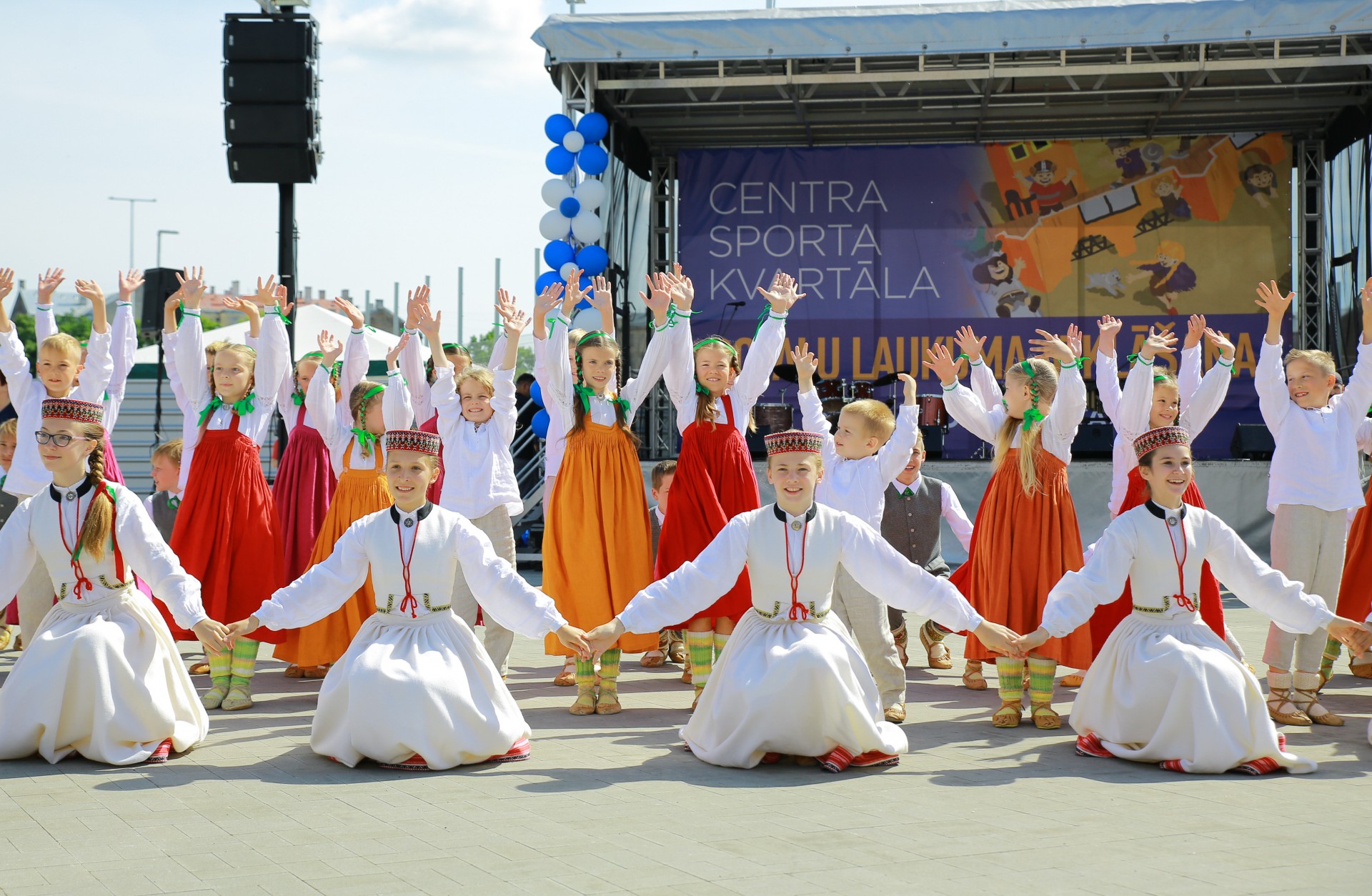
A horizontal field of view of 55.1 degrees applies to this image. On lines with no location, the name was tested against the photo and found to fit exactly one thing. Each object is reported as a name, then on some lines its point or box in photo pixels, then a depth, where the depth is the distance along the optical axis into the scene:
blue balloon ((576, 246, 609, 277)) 12.41
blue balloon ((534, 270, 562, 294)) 12.36
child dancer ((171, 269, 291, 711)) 6.38
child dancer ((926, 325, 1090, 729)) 5.88
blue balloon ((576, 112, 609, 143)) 12.37
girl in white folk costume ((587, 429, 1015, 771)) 4.61
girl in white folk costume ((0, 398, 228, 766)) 4.63
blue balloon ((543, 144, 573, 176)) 12.47
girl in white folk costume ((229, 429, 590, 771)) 4.59
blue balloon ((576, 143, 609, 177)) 12.41
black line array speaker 10.23
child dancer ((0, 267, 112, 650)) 6.29
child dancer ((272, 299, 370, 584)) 7.20
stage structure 12.17
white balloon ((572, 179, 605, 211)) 12.51
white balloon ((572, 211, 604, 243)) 12.45
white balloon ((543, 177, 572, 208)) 12.63
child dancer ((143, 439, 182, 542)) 8.18
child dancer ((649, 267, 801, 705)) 6.00
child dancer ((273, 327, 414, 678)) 6.64
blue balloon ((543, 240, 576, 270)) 12.39
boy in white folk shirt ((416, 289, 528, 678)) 6.59
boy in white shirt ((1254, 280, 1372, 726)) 6.01
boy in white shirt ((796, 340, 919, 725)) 6.61
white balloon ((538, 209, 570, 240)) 12.53
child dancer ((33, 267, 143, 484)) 6.77
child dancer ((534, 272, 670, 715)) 6.11
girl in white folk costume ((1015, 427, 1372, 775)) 4.59
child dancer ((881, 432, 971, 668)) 7.66
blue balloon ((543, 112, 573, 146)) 12.44
